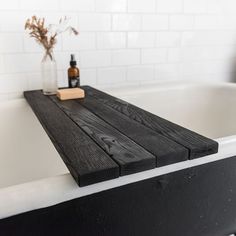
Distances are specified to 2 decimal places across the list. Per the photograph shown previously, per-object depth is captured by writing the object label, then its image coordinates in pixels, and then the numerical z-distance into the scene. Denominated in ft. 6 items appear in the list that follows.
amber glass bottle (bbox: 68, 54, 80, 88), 4.50
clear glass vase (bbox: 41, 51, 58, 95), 4.35
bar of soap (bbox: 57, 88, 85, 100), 4.25
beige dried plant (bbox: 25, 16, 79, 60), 4.17
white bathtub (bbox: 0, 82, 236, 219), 2.01
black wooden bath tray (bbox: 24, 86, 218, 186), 2.14
